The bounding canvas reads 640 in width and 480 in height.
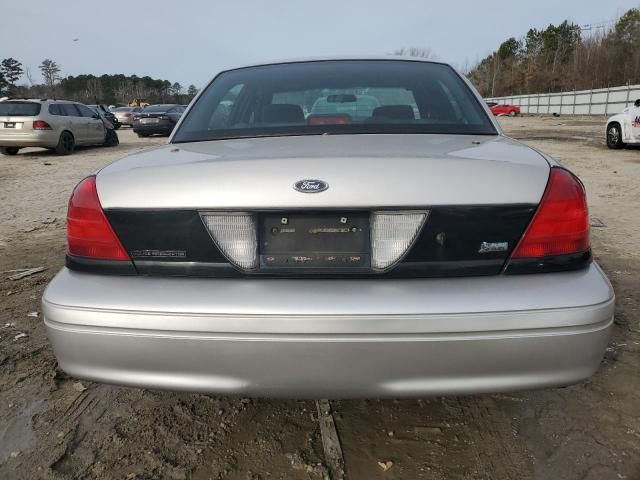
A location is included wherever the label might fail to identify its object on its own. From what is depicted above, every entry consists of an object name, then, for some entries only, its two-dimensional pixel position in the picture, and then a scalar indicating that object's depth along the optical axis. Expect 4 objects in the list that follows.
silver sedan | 1.52
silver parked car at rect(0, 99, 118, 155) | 12.92
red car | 53.62
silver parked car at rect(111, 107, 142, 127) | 30.14
